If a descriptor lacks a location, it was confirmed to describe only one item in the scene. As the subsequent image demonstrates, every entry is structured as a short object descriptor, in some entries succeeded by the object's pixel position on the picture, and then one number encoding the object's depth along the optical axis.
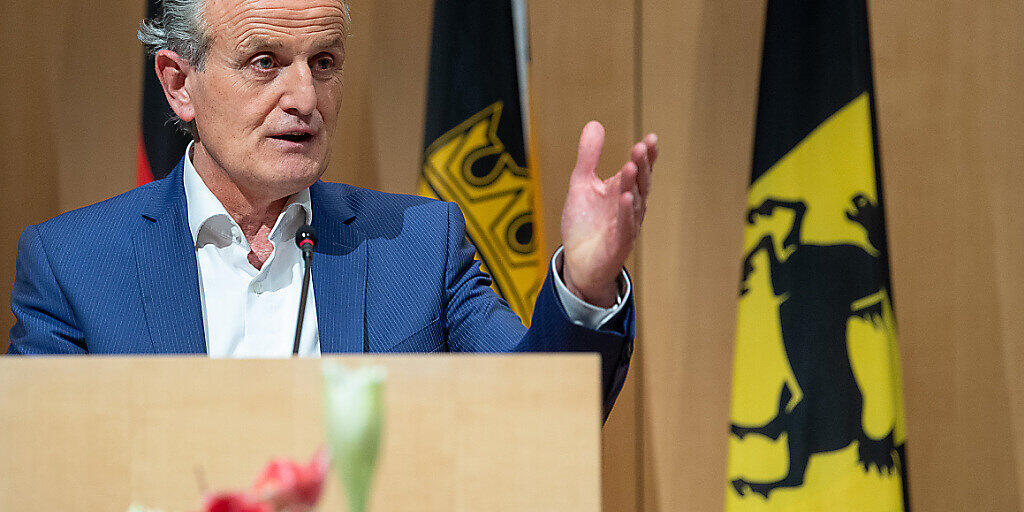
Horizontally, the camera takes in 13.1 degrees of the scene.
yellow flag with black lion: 4.98
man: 4.51
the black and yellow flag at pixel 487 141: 5.19
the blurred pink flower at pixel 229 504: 3.06
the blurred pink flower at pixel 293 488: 3.16
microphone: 4.38
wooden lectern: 4.13
